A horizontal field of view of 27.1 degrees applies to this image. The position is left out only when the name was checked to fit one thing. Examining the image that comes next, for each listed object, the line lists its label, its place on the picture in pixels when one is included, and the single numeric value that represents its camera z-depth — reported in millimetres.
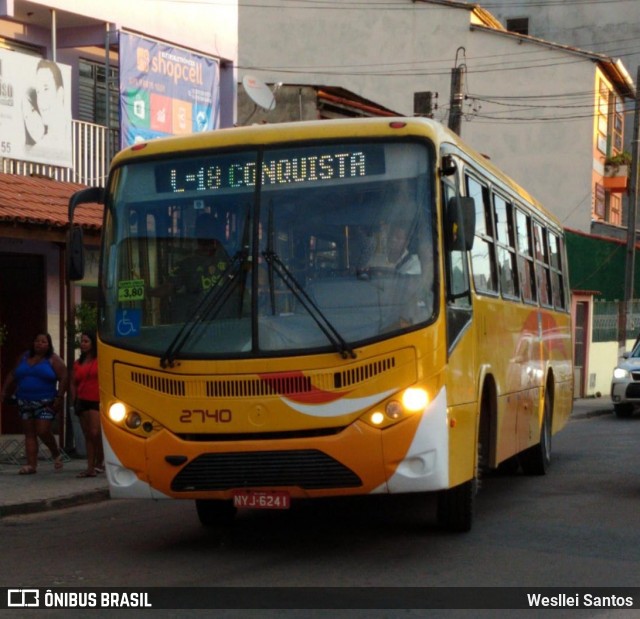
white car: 26391
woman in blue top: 14828
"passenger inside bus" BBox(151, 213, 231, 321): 9016
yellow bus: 8648
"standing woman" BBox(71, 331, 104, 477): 14633
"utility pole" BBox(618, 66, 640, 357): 34156
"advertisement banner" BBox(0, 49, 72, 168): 18609
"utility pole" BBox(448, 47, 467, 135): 25656
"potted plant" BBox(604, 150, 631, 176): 44656
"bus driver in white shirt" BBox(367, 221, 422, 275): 8875
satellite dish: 23219
